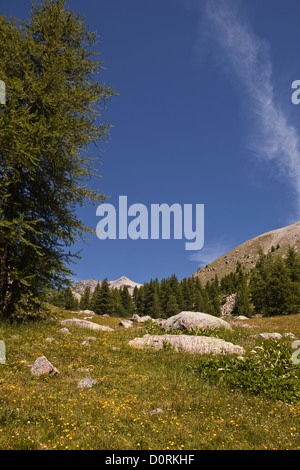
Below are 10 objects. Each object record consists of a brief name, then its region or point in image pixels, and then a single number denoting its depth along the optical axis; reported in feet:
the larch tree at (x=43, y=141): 36.29
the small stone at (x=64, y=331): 41.60
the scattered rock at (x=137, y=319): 113.64
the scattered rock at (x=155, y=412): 18.63
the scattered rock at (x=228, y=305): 365.51
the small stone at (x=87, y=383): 22.72
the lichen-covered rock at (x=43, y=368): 23.91
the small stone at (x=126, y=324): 75.59
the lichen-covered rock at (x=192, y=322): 56.03
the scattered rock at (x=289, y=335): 54.08
